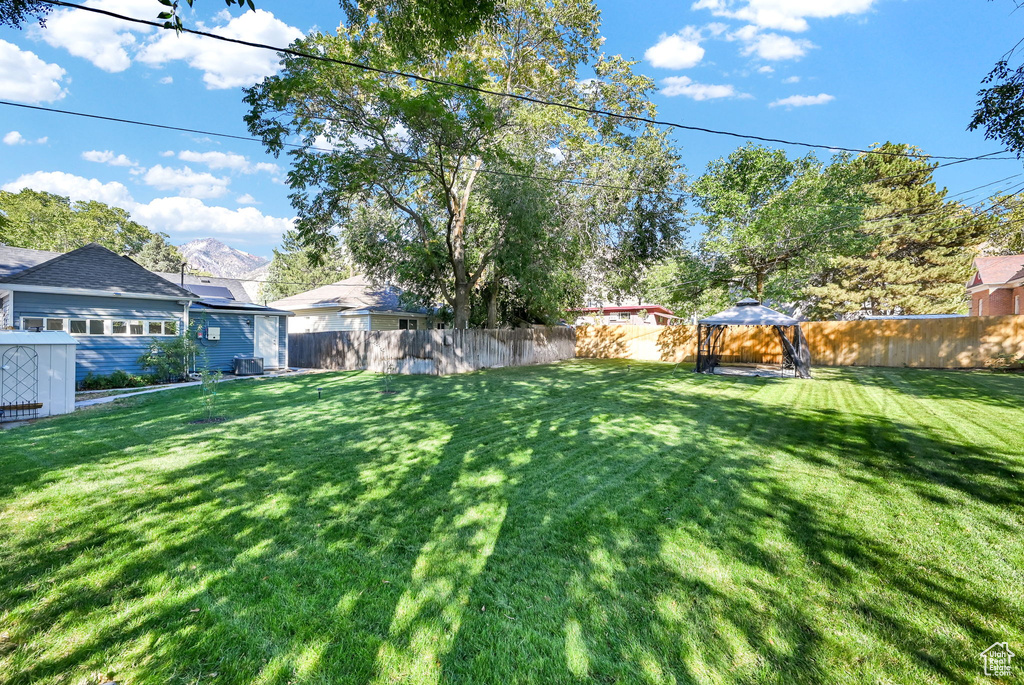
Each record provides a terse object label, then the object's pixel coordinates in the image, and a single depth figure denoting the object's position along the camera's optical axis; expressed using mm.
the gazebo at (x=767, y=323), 12203
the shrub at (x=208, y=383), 7045
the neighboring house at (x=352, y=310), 19188
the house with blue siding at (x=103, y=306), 10602
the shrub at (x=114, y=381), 10828
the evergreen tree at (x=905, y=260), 23714
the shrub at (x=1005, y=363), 13468
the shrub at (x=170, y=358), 11945
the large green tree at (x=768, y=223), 18344
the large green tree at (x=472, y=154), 10758
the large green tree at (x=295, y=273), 41500
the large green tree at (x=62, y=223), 30344
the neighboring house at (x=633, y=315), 37594
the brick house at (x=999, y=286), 19062
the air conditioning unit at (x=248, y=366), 13953
